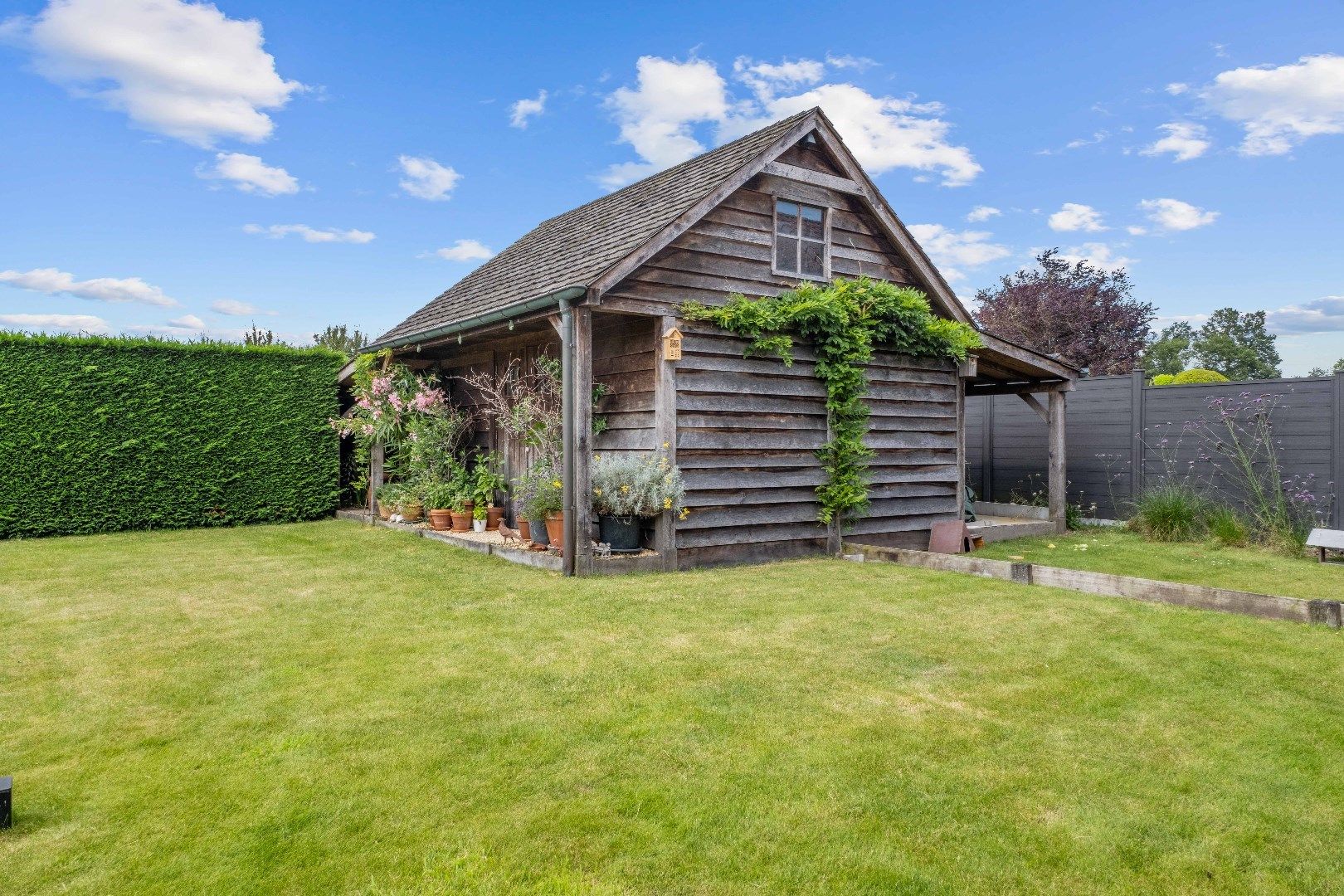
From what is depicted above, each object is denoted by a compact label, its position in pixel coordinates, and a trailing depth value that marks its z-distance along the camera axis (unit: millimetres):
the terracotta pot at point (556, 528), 7930
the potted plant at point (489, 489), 10438
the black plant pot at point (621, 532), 7582
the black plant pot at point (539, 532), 8422
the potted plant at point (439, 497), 10766
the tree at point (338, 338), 20891
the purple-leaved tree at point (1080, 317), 22406
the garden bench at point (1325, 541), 8289
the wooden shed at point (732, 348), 7723
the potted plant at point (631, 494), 7410
